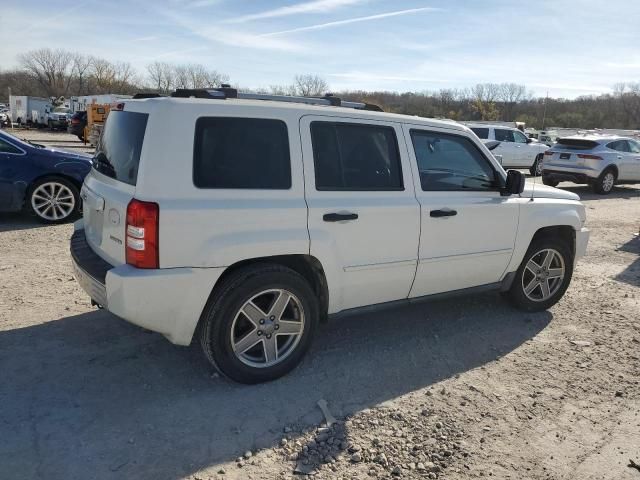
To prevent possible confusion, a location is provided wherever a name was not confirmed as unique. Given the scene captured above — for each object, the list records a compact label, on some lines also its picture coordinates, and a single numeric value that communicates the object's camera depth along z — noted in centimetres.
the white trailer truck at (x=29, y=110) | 4530
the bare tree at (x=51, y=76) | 10256
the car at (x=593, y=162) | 1473
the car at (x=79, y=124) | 3003
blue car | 750
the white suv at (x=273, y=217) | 310
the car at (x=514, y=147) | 1916
